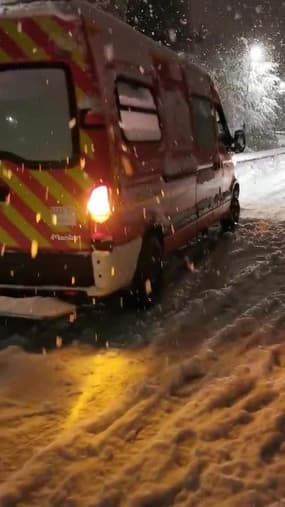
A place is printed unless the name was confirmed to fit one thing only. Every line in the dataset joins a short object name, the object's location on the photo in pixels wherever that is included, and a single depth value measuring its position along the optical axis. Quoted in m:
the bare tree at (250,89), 47.97
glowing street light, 41.12
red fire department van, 4.52
